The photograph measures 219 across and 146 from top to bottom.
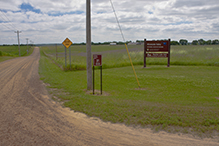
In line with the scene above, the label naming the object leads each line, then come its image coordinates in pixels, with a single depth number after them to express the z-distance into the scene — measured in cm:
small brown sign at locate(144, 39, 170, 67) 1669
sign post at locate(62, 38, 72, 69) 1572
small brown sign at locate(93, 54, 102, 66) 776
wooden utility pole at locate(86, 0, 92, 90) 829
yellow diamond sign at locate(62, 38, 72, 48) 1572
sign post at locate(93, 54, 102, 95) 776
